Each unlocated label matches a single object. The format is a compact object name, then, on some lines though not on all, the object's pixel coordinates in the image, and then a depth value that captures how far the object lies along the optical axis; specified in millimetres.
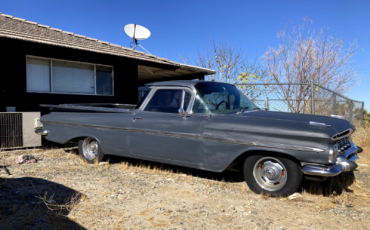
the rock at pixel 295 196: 3512
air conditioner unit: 6469
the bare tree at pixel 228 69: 13139
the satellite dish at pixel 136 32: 11242
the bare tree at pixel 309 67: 12539
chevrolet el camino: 3357
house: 7059
